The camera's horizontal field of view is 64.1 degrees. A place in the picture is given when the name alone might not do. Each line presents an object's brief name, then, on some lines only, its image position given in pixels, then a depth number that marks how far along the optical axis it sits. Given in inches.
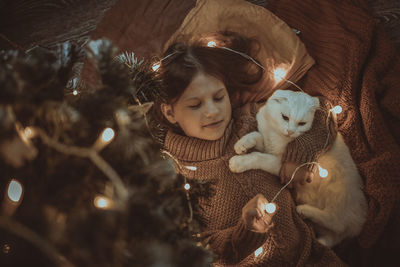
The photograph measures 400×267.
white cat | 42.3
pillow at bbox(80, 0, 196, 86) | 54.2
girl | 39.4
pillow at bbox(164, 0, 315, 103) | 50.7
